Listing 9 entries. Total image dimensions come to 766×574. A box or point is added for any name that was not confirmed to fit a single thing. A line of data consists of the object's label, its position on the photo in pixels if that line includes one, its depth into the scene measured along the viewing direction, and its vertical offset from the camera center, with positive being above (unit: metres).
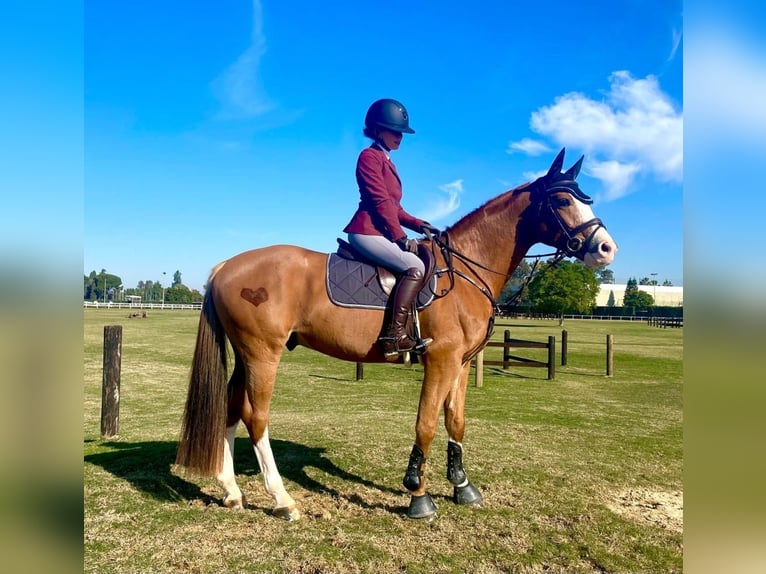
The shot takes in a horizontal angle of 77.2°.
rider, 4.23 +0.69
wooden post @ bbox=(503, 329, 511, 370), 13.60 -1.22
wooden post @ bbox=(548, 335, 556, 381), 14.30 -1.77
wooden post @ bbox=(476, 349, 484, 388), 12.60 -1.90
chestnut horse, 4.28 -0.28
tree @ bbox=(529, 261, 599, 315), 48.97 +1.29
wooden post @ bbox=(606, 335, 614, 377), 15.36 -1.77
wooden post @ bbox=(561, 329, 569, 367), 16.98 -1.75
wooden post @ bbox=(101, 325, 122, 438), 6.88 -1.32
